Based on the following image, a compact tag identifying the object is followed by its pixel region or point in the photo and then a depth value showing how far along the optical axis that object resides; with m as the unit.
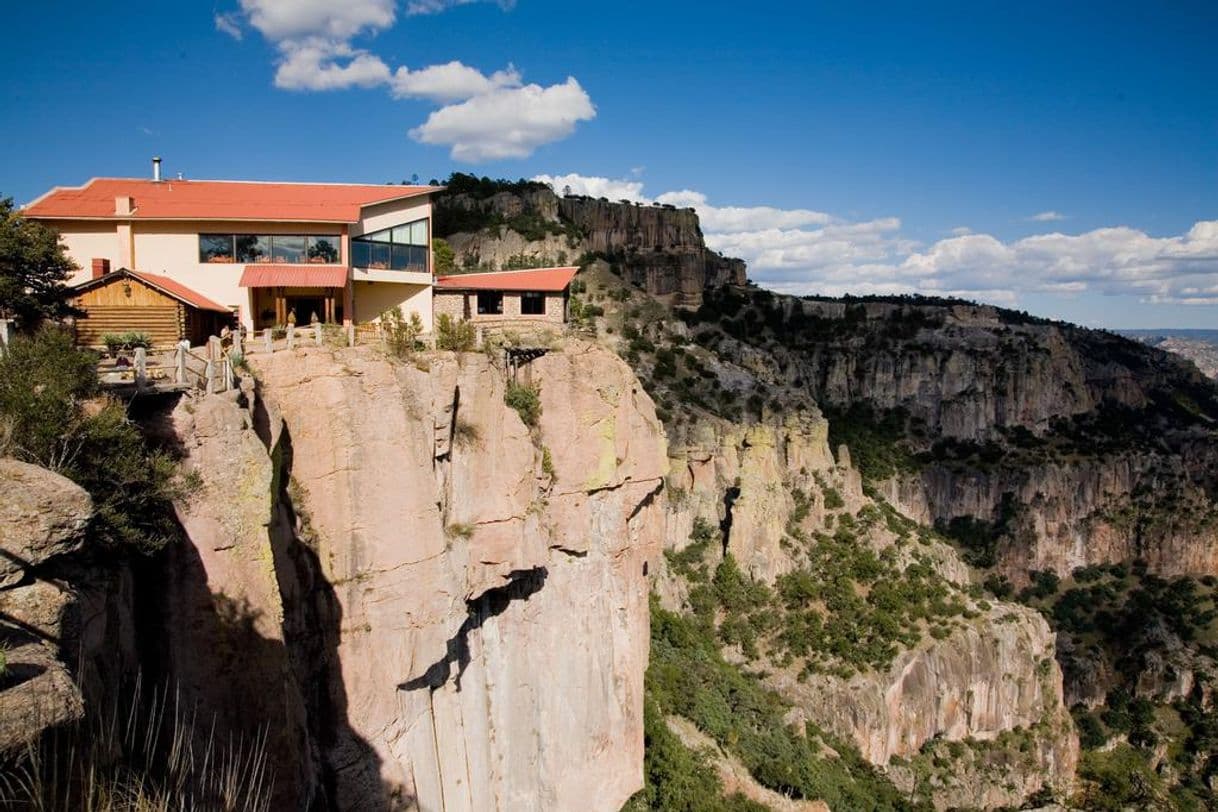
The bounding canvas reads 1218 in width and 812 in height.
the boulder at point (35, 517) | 8.47
